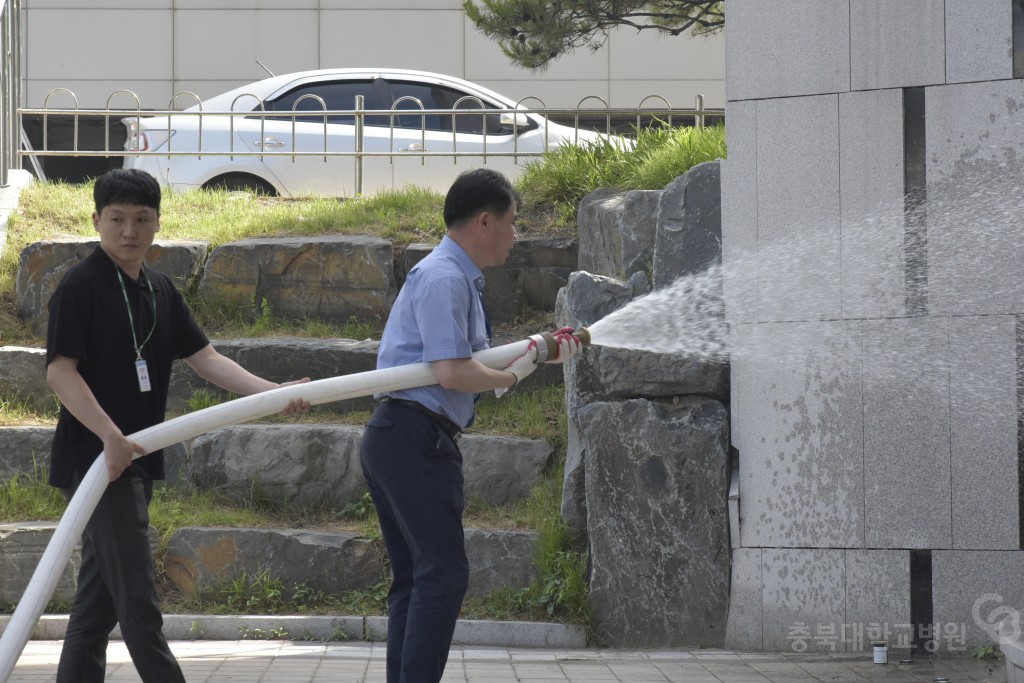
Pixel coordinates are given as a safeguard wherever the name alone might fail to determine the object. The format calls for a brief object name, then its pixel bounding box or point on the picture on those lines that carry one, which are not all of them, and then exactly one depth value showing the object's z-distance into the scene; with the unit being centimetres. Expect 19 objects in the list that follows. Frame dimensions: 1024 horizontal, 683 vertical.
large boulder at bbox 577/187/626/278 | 1316
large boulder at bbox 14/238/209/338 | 1492
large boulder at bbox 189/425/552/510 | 1241
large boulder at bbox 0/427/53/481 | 1270
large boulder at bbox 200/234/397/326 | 1530
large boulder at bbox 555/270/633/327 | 1153
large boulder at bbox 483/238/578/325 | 1527
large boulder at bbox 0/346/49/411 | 1373
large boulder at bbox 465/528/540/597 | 1141
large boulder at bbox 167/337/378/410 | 1380
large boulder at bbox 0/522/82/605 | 1125
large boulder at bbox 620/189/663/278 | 1241
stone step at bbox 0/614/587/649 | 1094
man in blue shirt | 720
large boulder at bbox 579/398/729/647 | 1085
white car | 1970
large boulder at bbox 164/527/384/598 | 1148
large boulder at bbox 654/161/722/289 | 1139
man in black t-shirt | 699
